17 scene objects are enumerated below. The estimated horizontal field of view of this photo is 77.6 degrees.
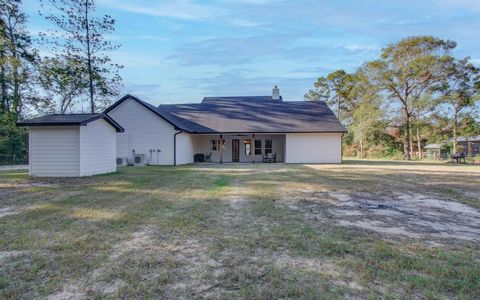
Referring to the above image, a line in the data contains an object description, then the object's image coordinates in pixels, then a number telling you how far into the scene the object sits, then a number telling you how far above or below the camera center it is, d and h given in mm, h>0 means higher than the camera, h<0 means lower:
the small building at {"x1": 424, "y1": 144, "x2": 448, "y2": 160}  28492 -270
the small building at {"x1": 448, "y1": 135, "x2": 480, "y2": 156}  34628 +464
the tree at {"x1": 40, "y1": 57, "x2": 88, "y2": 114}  21641 +5626
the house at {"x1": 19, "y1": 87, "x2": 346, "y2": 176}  18203 +1310
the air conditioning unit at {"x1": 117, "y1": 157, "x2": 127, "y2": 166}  18406 -530
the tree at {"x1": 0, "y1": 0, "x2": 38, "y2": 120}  19516 +6468
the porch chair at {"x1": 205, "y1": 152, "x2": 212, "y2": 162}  22438 -469
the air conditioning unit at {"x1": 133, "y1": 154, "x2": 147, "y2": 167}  18250 -477
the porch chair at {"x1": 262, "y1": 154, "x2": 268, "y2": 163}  21562 -542
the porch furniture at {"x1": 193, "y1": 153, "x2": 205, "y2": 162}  22062 -417
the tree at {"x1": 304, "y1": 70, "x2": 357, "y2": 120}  39750 +8126
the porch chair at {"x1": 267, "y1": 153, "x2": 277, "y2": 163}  21375 -472
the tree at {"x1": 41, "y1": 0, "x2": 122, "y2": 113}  19172 +7616
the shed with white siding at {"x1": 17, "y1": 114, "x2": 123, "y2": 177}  10969 +297
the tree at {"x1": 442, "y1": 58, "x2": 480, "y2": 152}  26547 +5772
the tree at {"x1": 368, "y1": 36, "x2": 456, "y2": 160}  26203 +7186
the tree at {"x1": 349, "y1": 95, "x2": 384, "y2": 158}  30266 +3160
